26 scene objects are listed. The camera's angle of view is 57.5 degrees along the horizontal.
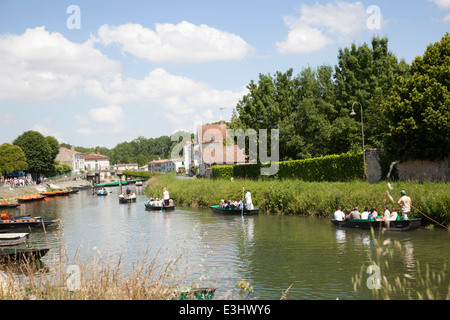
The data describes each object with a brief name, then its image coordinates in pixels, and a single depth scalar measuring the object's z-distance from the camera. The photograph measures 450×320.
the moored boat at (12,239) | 20.20
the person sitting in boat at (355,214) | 24.27
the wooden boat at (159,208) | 39.03
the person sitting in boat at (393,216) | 21.19
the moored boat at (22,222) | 28.52
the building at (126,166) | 183.51
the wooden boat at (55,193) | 67.21
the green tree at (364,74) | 44.06
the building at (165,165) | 156.00
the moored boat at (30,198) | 56.66
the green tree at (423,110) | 28.23
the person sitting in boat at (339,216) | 25.05
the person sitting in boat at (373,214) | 22.30
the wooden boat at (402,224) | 21.30
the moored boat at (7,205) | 48.94
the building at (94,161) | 156.62
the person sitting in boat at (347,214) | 24.62
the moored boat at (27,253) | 15.11
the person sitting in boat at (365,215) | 23.61
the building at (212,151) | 61.95
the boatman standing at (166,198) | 38.88
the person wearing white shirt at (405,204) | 21.70
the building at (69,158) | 132.84
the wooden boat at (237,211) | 32.78
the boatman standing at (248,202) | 32.66
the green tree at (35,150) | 89.75
